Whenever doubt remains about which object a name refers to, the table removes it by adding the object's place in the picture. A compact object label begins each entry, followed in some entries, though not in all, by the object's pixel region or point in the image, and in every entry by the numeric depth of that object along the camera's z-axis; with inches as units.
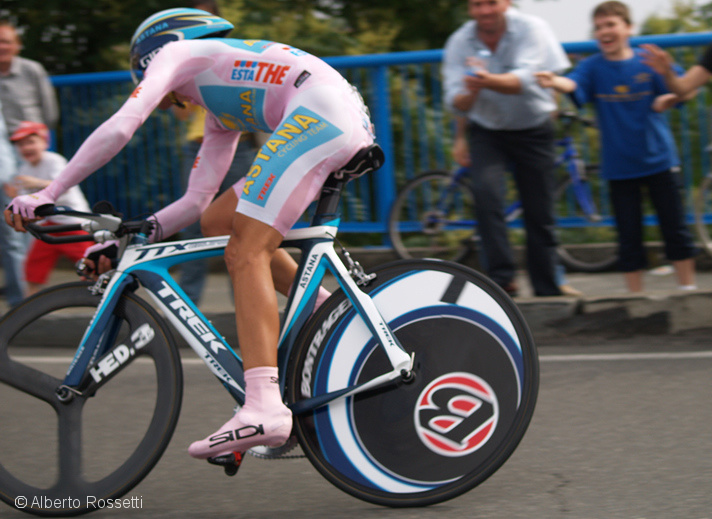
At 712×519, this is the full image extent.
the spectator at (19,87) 284.5
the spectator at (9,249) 264.5
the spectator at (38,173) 265.3
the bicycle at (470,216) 303.9
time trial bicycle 130.7
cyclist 128.2
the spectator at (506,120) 233.5
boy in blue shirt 239.9
